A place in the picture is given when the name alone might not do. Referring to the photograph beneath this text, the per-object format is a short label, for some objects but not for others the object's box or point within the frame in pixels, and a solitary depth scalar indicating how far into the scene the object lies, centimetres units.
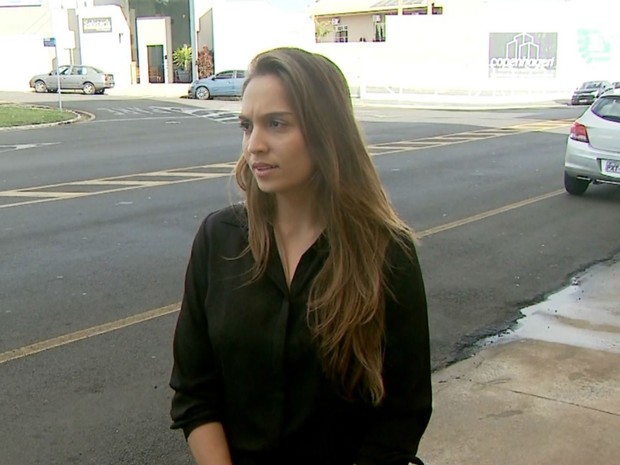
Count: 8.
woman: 187
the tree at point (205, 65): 4684
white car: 1158
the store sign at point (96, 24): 4850
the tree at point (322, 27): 5750
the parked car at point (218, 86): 3853
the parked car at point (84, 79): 4338
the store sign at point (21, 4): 5241
